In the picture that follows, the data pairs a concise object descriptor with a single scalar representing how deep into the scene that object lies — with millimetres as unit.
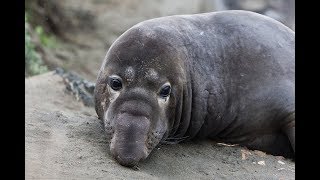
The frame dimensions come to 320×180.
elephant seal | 10164
